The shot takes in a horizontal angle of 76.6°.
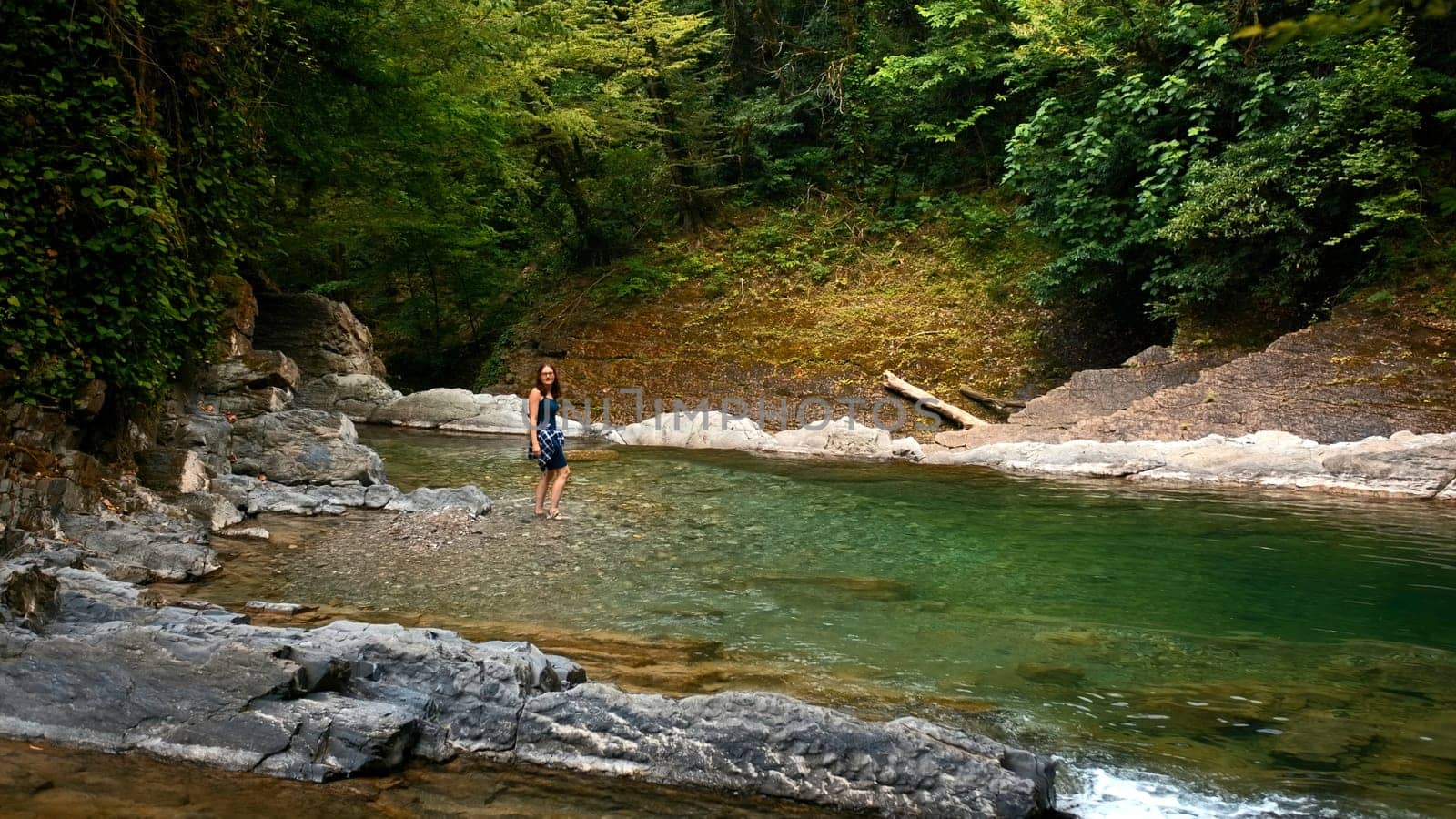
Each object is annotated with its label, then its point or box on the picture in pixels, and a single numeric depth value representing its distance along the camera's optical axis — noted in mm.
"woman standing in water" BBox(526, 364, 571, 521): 9719
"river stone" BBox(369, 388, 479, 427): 19375
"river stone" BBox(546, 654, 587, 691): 4938
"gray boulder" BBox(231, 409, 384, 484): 10984
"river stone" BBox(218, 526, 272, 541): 8474
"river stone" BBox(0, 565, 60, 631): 4891
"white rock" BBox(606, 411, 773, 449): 17000
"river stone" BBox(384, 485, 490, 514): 9969
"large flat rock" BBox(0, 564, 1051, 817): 4055
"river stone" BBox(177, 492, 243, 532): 8617
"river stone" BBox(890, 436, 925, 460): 15648
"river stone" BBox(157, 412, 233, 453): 10102
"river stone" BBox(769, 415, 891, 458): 16109
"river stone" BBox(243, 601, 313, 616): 6293
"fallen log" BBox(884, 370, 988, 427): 17622
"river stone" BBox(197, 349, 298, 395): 13906
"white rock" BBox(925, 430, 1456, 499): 11703
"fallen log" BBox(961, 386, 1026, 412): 18438
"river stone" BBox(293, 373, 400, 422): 19266
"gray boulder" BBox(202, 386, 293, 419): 13373
